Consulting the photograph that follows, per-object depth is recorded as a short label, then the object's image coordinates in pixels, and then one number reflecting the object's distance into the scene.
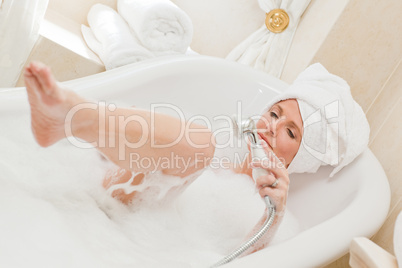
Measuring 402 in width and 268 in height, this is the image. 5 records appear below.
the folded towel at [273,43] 2.13
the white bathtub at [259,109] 1.16
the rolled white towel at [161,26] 1.86
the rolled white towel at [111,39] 1.83
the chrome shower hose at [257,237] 1.10
